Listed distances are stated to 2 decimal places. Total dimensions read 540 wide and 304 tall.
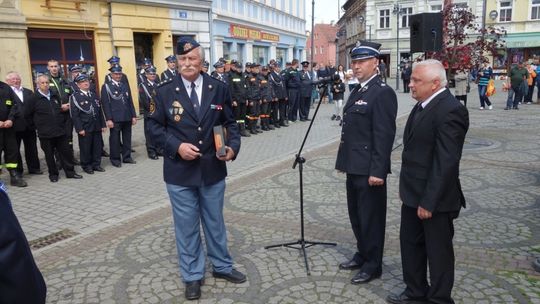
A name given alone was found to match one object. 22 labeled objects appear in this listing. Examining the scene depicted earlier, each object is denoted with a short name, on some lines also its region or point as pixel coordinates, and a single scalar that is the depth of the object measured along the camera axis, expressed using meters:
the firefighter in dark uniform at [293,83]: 15.43
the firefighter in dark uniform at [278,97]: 14.53
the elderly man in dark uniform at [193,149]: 3.79
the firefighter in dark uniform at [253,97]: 13.34
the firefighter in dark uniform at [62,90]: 8.73
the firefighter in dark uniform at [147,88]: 10.47
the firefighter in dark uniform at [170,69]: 11.77
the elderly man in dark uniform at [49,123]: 8.26
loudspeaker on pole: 8.36
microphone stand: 4.70
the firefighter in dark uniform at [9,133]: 7.88
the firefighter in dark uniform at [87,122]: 8.74
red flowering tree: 10.55
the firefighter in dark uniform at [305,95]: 15.98
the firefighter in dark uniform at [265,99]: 13.88
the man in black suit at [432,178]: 3.17
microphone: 4.37
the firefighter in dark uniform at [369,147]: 3.89
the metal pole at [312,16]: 23.77
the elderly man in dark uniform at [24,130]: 8.30
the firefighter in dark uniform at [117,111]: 9.46
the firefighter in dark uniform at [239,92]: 12.80
